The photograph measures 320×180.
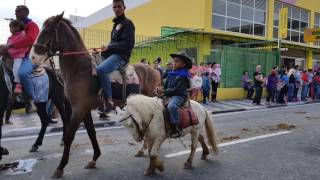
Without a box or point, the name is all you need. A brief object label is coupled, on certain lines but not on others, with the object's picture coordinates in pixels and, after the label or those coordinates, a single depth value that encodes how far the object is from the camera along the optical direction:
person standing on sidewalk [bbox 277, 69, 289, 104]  13.17
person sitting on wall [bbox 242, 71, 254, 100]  13.78
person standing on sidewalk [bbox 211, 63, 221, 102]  12.14
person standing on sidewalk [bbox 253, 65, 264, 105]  12.34
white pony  3.55
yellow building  14.05
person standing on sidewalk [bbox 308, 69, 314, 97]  15.25
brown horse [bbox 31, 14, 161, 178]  3.72
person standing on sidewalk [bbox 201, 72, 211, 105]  11.52
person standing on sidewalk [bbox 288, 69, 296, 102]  13.89
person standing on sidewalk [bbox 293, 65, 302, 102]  14.22
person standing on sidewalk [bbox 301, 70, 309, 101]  14.77
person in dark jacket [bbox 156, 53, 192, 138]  3.98
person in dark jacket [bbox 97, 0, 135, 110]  3.92
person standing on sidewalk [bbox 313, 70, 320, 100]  15.27
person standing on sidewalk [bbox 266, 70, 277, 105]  12.73
